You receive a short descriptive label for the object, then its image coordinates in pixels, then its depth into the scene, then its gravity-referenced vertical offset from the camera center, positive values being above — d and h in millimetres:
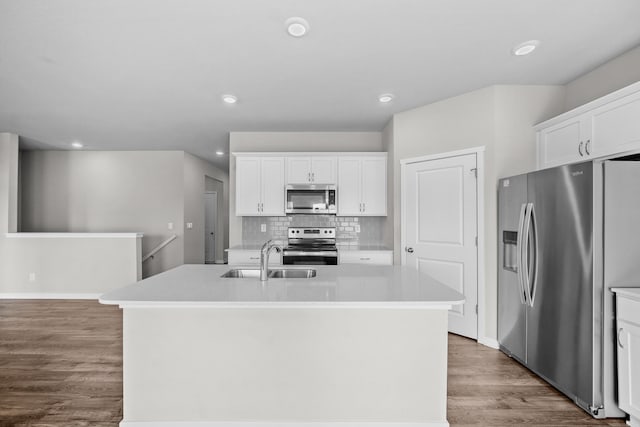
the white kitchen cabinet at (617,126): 2162 +638
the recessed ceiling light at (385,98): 3396 +1268
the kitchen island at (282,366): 1835 -857
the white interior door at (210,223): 8109 -182
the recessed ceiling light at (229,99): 3400 +1259
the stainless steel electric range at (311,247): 3977 -413
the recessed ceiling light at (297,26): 2092 +1260
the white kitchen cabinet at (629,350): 1881 -801
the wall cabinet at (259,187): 4469 +401
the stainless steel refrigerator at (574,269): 2039 -370
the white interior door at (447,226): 3350 -112
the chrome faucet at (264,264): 2043 -306
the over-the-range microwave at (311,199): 4355 +228
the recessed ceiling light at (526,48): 2404 +1287
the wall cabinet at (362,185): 4414 +420
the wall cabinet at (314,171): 4434 +616
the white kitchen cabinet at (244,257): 4129 -529
